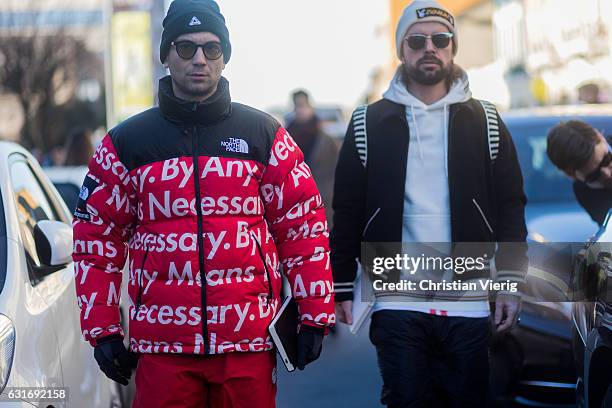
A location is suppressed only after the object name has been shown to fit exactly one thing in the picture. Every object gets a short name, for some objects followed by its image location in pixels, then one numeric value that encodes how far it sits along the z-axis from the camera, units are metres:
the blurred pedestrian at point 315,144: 10.82
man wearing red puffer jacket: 4.11
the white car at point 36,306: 4.15
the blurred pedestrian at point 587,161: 6.05
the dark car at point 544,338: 6.84
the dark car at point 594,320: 4.36
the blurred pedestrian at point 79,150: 12.79
